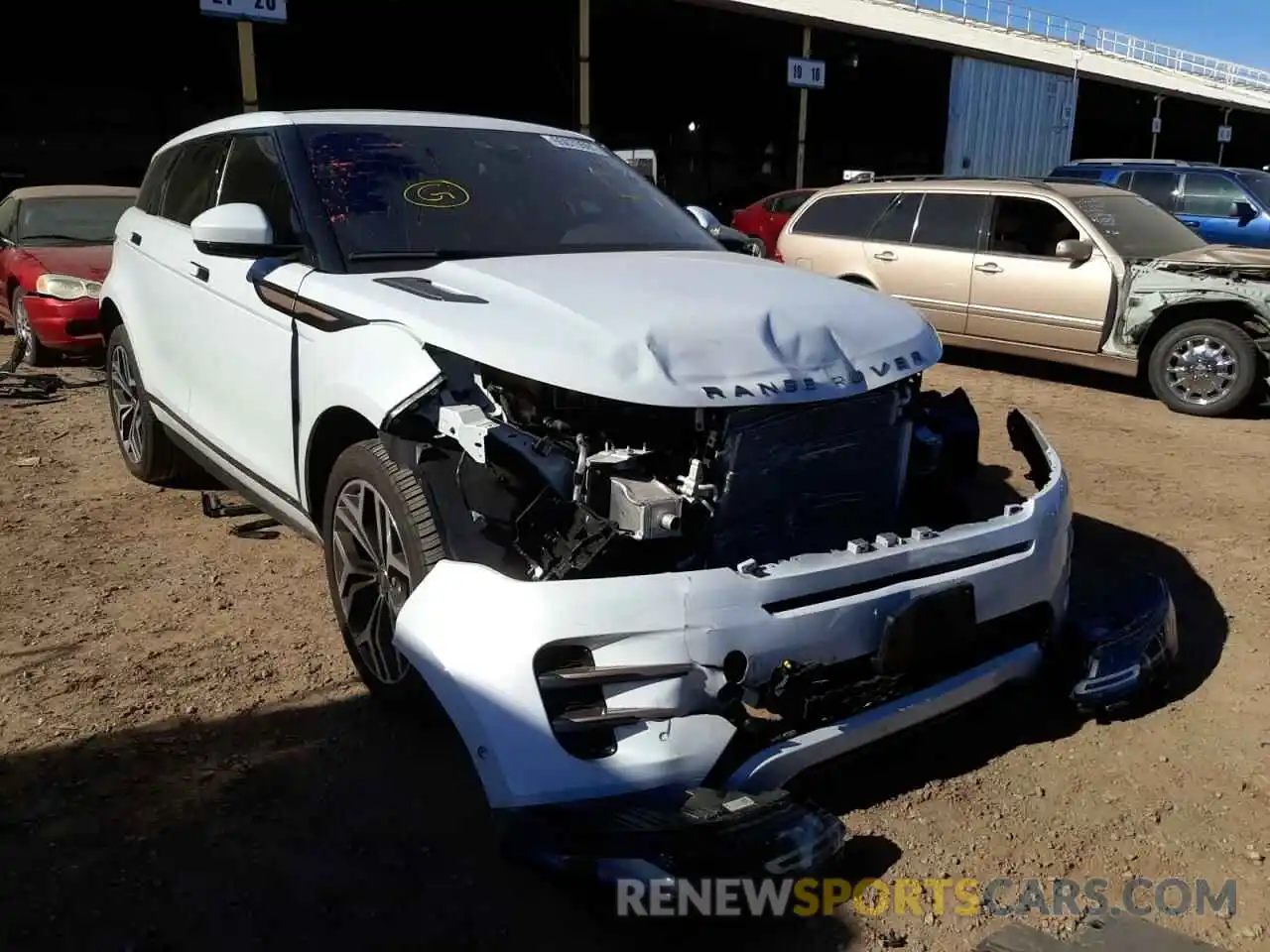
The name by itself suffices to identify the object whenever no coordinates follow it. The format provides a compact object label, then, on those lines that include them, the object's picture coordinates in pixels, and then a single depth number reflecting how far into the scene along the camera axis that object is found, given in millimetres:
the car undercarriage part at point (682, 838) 2244
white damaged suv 2393
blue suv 12320
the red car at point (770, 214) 16016
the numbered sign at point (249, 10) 10727
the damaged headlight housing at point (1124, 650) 3127
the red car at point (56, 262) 8281
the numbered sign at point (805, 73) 17453
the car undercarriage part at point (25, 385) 7570
